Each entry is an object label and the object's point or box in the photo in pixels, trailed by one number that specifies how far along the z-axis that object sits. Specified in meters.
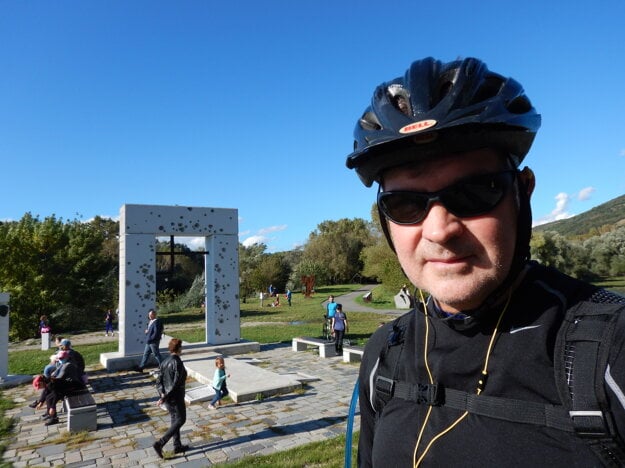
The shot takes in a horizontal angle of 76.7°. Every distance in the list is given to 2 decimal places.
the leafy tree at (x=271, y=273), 43.09
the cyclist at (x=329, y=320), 14.94
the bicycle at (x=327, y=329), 15.89
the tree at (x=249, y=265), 42.41
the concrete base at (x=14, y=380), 11.39
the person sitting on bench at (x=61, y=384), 8.11
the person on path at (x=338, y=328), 13.66
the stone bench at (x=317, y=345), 13.68
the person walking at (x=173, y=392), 6.33
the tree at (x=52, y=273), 24.70
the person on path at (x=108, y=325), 23.30
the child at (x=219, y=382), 8.40
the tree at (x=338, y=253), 60.34
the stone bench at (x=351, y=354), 12.43
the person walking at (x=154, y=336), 11.73
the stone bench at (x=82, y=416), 7.30
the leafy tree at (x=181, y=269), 36.18
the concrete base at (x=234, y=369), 9.18
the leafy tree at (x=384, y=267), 31.02
